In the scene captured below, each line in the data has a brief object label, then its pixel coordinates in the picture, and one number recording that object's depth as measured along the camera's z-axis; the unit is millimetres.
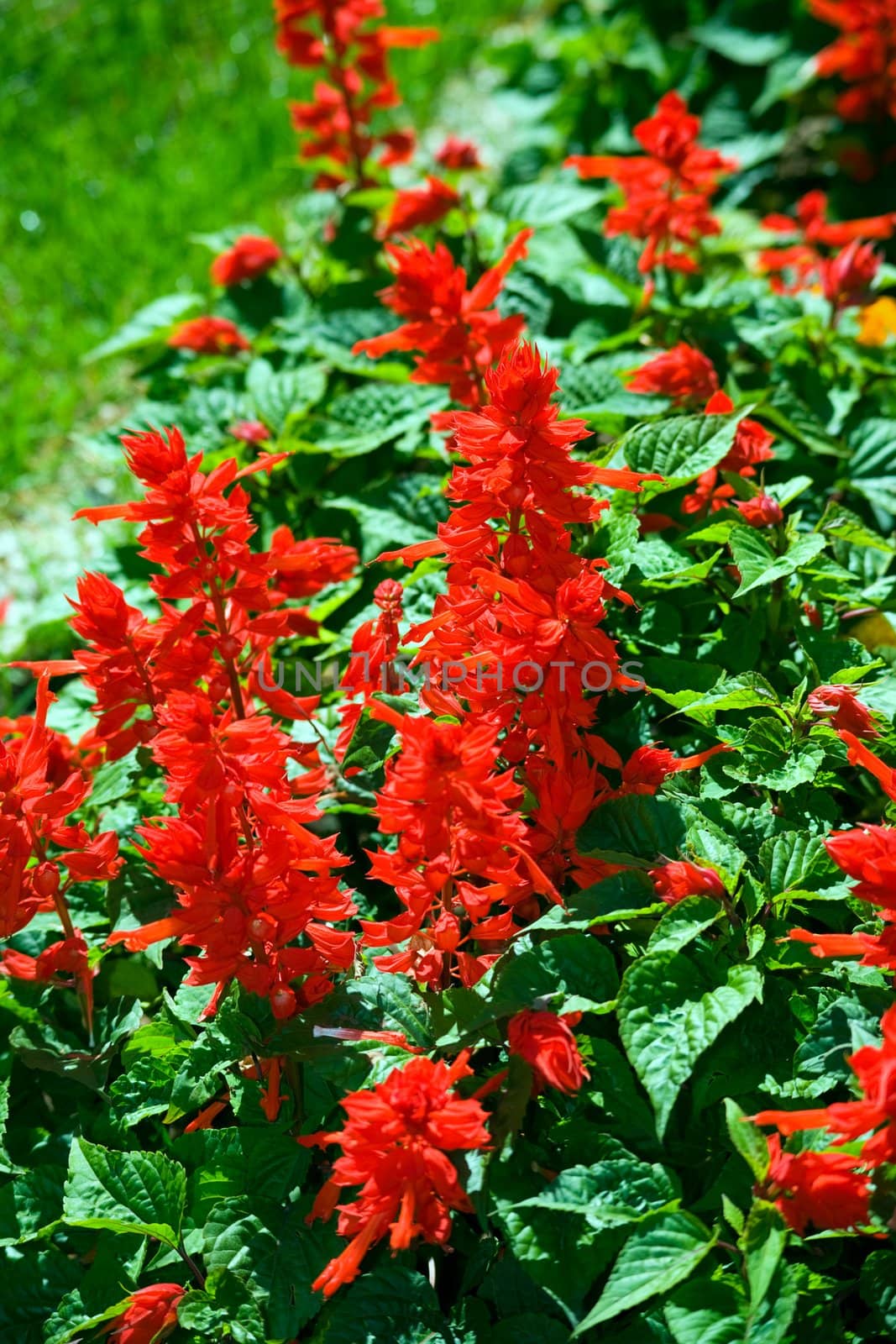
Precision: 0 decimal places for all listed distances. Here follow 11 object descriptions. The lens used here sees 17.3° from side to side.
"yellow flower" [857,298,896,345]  1255
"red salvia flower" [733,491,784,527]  997
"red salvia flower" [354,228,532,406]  1024
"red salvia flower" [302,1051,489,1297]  828
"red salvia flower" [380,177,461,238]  1241
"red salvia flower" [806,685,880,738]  918
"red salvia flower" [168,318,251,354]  1305
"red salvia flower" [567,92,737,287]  1173
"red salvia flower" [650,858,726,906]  888
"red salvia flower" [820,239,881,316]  1181
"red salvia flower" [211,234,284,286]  1381
